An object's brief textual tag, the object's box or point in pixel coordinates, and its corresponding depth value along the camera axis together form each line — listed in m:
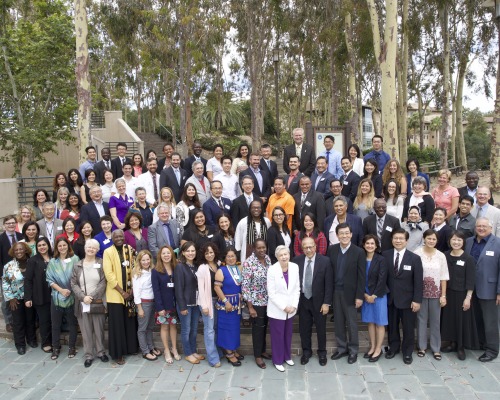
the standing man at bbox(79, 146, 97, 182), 8.75
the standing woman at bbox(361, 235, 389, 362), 5.85
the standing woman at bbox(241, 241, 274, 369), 5.80
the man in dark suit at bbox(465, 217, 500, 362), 5.89
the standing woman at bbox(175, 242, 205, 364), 5.84
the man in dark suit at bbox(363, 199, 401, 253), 6.32
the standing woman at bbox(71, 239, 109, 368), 6.00
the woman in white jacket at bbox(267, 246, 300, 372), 5.63
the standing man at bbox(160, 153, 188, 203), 8.12
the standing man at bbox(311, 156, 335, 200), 7.68
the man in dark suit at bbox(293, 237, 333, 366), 5.81
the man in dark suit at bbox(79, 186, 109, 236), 7.07
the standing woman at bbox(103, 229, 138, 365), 6.02
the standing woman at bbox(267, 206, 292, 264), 6.20
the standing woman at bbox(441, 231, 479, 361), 5.88
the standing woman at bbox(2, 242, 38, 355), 6.43
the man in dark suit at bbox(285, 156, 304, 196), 7.60
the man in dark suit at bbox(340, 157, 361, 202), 7.68
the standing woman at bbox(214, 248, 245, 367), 5.88
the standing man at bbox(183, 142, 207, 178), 8.80
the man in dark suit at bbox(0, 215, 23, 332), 6.83
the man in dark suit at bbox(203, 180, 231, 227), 6.98
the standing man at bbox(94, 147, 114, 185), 8.53
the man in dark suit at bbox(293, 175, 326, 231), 6.91
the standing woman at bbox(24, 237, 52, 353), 6.29
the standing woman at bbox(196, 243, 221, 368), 5.86
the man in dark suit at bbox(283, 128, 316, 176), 8.80
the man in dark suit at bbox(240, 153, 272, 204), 7.97
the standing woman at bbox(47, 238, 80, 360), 6.17
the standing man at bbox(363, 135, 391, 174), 8.45
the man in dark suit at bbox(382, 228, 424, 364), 5.82
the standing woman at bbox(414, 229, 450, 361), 5.90
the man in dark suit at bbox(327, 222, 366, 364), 5.81
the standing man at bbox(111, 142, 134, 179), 8.77
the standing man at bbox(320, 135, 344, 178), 8.59
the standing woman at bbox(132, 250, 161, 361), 5.99
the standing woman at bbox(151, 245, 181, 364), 5.93
